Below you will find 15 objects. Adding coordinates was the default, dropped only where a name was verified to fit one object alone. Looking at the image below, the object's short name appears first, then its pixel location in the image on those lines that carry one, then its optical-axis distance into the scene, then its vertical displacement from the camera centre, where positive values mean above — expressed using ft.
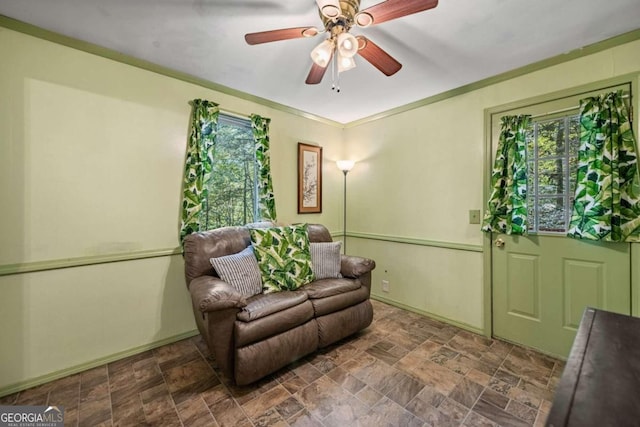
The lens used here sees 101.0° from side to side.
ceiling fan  4.11 +3.21
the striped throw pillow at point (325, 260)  8.32 -1.52
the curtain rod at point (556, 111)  6.75 +2.70
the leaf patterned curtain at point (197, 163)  7.97 +1.51
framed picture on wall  11.03 +1.48
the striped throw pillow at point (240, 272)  6.79 -1.57
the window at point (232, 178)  8.99 +1.23
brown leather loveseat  5.63 -2.44
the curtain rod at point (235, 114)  8.88 +3.43
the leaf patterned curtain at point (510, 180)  7.42 +0.93
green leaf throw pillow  7.28 -1.30
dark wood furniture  2.01 -1.52
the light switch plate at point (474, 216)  8.42 -0.10
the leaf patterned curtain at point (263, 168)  9.43 +1.62
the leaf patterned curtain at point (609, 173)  6.01 +0.93
